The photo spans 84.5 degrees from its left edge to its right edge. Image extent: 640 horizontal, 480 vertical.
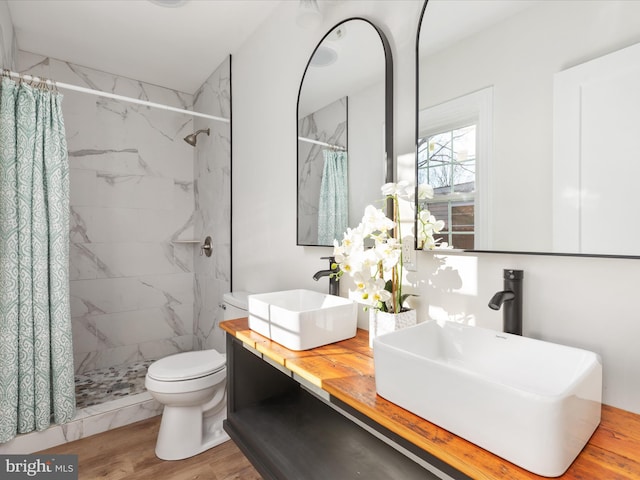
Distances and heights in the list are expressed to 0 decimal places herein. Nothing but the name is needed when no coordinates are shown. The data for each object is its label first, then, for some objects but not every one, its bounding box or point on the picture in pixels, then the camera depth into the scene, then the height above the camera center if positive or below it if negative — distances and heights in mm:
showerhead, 2758 +785
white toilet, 1885 -890
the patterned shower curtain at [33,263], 1842 -144
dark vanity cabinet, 1135 -742
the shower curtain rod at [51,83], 1863 +860
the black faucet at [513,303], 918 -175
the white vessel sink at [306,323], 1127 -295
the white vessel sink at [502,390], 538 -296
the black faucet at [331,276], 1396 -160
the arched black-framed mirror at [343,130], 1338 +452
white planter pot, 1082 -265
